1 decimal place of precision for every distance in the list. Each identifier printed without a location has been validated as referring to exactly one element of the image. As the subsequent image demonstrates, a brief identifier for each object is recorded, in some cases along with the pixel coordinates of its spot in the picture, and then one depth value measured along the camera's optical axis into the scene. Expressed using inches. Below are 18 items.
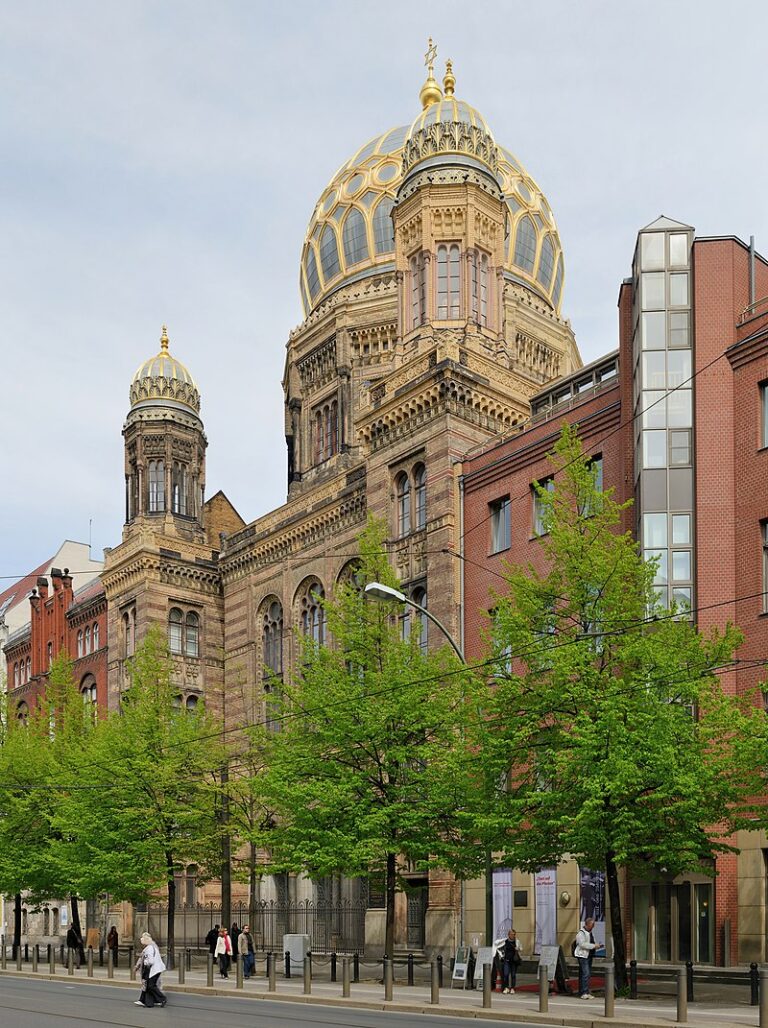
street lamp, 1122.7
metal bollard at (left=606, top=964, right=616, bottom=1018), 859.4
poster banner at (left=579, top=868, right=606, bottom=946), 1400.1
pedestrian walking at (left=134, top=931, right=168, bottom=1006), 1032.8
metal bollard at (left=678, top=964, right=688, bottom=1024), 819.4
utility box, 1540.4
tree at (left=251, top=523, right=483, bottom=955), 1264.8
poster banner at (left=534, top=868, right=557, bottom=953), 1477.6
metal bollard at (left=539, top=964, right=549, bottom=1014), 917.2
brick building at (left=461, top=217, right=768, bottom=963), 1261.1
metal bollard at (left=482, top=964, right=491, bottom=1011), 979.9
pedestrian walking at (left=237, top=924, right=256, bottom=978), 1503.4
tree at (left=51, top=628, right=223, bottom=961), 1690.5
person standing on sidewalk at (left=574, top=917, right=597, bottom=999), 1087.0
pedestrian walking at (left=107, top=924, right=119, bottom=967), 1775.6
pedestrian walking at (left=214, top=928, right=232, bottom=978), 1496.1
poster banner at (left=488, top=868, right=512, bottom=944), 1555.1
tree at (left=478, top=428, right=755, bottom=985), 1027.3
